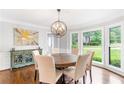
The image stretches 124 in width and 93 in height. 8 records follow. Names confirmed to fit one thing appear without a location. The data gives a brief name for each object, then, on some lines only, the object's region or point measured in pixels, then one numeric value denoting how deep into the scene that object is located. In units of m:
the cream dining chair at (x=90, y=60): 1.76
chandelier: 1.77
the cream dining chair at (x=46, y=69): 1.31
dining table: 1.44
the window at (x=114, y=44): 1.95
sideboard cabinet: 2.63
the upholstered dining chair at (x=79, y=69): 1.44
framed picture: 2.81
